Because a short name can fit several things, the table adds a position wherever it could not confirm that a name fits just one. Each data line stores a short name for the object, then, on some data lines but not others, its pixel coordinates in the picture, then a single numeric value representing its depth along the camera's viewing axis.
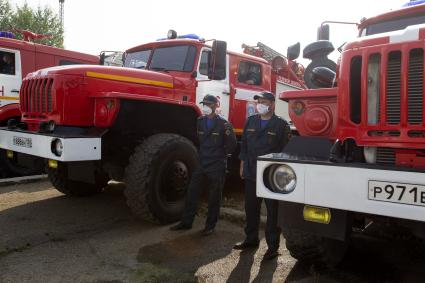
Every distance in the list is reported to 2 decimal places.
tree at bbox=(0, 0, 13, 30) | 25.97
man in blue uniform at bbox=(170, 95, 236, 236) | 4.35
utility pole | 27.72
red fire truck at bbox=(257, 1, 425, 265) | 2.17
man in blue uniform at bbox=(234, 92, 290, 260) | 3.67
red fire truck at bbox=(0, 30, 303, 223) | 4.34
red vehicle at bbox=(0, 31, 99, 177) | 7.65
